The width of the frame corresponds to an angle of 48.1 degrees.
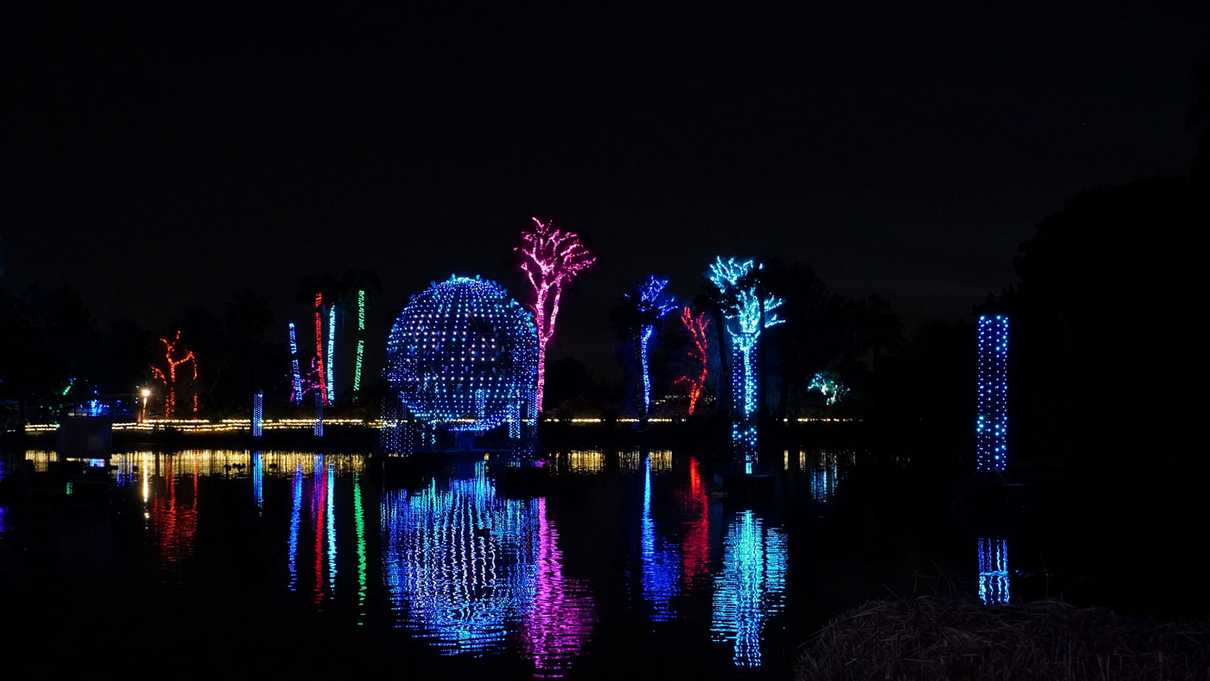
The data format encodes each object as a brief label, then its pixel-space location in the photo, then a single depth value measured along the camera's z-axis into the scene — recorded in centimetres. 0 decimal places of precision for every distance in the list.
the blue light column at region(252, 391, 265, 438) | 5234
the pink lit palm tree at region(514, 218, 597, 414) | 5319
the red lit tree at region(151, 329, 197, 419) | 7169
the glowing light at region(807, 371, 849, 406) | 7681
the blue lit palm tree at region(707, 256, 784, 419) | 4550
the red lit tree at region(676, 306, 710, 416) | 7331
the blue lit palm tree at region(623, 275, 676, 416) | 7069
